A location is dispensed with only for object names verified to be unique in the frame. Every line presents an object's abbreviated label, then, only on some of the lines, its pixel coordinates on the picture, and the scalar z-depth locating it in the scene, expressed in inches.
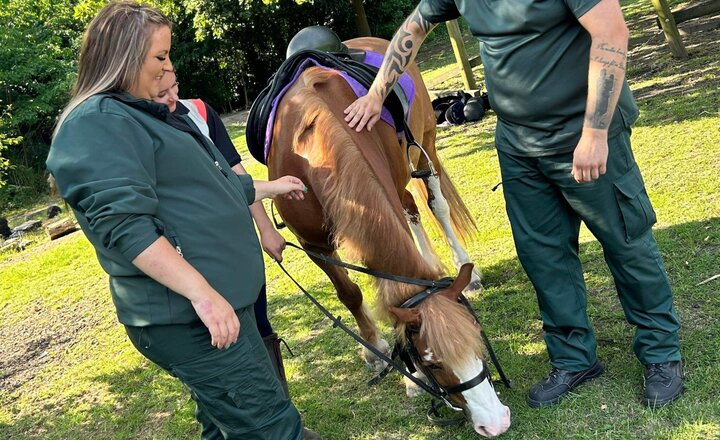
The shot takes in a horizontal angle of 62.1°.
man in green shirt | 87.3
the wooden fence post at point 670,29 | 283.7
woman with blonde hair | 64.4
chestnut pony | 93.6
